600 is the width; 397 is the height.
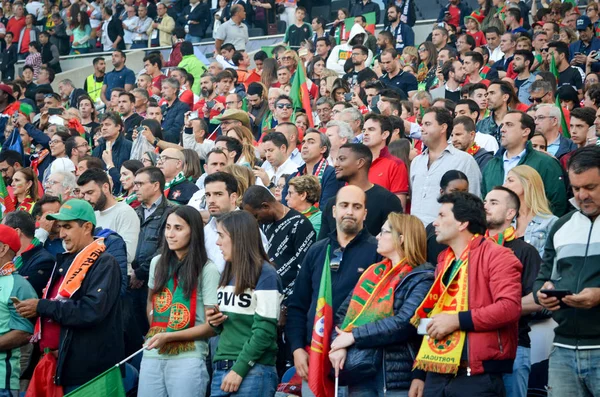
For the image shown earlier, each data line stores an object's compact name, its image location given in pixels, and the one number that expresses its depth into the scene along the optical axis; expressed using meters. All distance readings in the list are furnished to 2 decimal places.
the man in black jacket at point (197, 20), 44.72
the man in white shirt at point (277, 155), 20.93
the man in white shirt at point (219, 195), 15.25
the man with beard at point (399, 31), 37.94
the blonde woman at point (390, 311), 11.92
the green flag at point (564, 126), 21.83
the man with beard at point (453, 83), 26.97
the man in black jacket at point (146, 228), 16.58
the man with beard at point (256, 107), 27.69
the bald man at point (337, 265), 12.95
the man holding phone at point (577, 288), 11.09
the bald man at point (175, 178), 19.17
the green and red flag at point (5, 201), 21.36
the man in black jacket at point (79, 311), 13.77
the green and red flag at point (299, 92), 27.59
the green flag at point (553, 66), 26.81
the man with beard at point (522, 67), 26.60
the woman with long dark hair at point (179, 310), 13.36
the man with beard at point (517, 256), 12.60
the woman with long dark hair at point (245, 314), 12.76
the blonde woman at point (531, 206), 13.96
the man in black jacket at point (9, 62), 47.03
